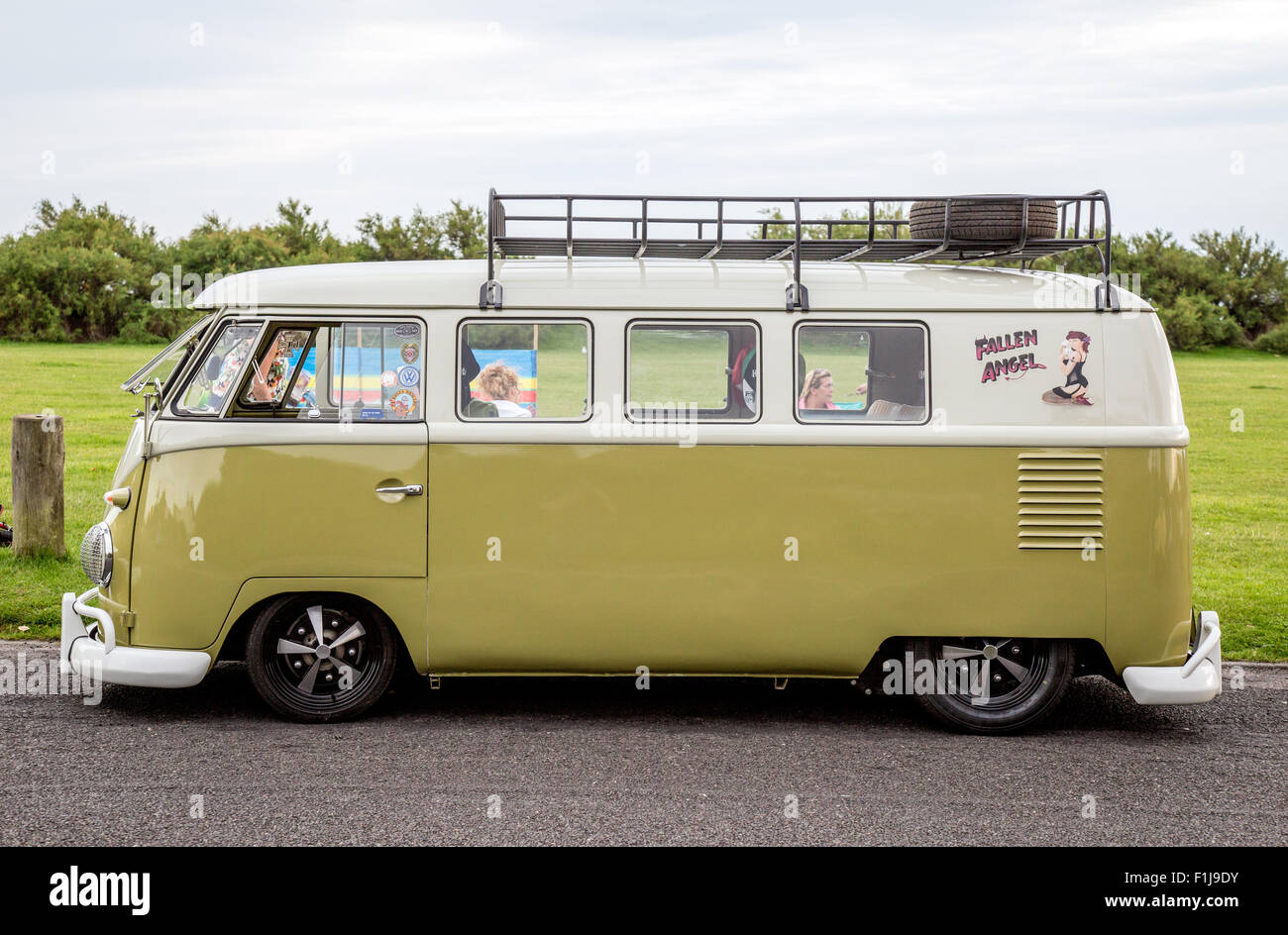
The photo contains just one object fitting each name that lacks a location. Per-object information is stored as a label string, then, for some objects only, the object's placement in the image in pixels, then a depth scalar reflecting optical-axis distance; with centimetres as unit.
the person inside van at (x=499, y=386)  639
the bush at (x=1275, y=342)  5247
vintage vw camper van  629
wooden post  952
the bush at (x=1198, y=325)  5075
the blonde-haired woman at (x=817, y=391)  639
